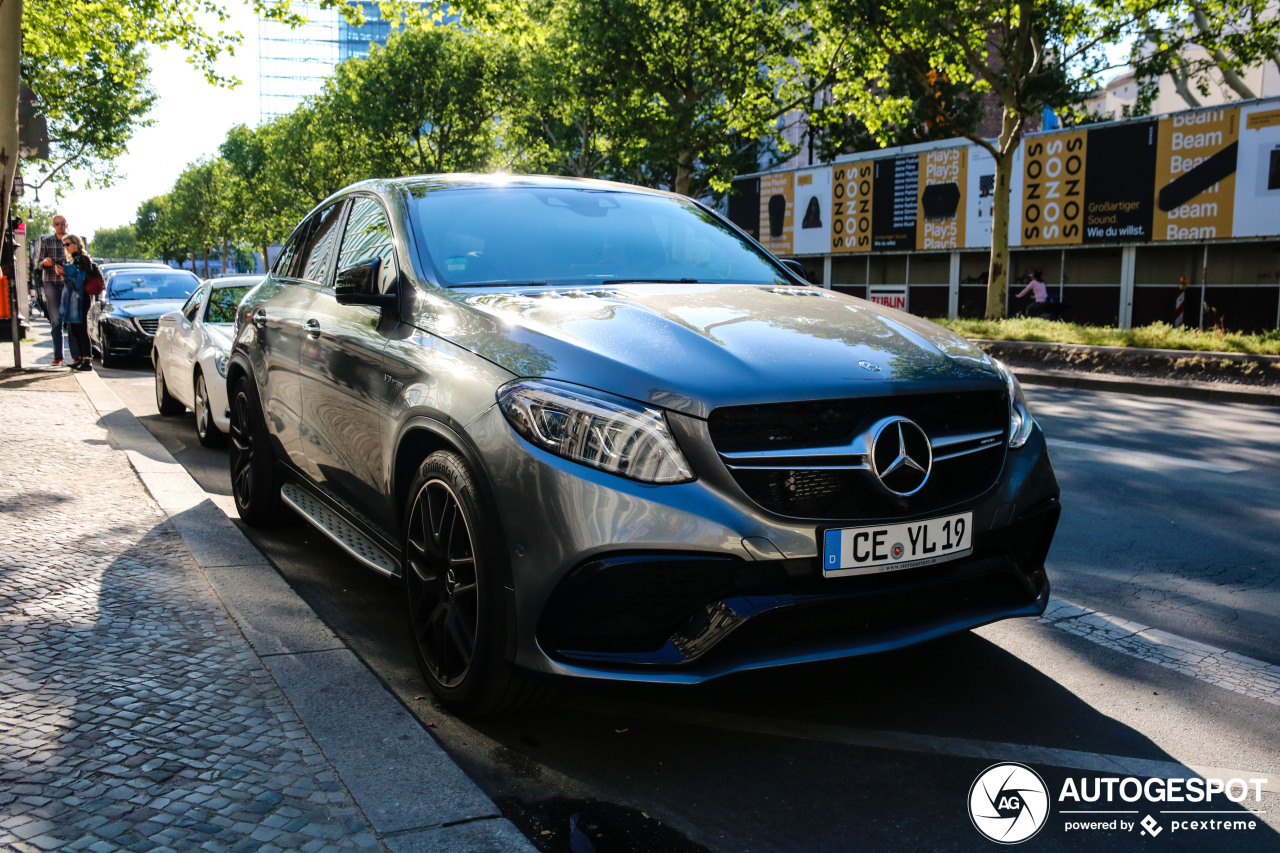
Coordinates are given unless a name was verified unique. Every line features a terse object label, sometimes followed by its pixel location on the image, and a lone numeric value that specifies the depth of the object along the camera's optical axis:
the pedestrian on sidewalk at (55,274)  14.27
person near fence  25.28
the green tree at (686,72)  28.52
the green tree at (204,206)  91.00
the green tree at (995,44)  18.69
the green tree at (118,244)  180.12
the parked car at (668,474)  2.77
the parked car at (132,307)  15.36
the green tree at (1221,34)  18.48
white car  8.02
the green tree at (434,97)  44.03
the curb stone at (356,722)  2.52
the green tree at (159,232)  104.19
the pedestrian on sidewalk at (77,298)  14.05
